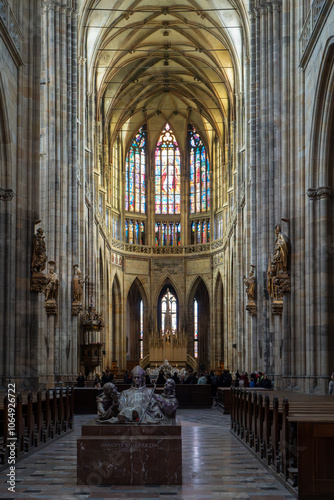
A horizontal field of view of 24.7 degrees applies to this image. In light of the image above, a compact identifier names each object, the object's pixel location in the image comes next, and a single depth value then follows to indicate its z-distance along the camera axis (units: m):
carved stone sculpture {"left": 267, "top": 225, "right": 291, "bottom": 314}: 20.14
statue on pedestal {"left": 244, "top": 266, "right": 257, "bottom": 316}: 30.56
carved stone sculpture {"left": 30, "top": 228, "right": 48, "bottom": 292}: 18.45
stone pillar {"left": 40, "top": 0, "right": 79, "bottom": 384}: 28.78
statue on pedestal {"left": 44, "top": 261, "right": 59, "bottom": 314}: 26.12
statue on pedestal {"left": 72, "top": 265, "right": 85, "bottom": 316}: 30.42
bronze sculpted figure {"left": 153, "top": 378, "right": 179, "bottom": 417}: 9.71
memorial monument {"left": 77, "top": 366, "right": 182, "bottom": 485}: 8.84
